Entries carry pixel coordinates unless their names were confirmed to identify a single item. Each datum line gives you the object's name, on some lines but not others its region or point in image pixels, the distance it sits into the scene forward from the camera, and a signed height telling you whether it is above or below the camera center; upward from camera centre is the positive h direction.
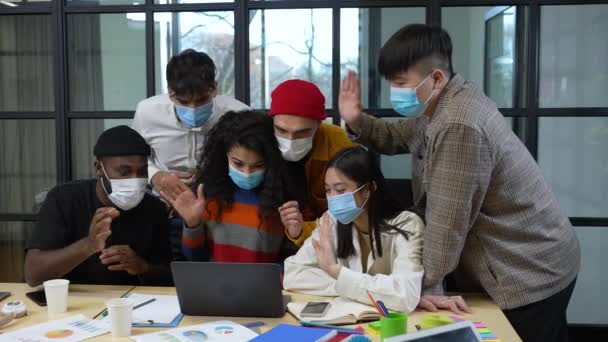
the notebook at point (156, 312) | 1.70 -0.61
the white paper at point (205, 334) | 1.58 -0.61
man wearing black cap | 2.12 -0.43
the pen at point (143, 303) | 1.84 -0.61
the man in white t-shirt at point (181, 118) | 2.39 +0.01
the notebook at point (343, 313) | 1.69 -0.60
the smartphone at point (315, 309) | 1.74 -0.60
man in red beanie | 2.20 -0.10
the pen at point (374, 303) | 1.65 -0.56
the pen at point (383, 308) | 1.62 -0.55
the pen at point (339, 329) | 1.62 -0.60
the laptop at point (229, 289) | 1.66 -0.51
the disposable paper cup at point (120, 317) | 1.60 -0.55
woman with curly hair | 2.24 -0.31
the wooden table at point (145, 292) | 1.67 -0.62
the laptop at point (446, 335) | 1.23 -0.47
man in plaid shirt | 1.77 -0.28
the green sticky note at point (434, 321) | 1.62 -0.59
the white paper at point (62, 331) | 1.59 -0.61
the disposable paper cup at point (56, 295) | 1.79 -0.55
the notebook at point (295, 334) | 1.53 -0.59
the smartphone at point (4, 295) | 1.95 -0.60
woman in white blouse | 1.96 -0.42
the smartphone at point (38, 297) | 1.91 -0.60
